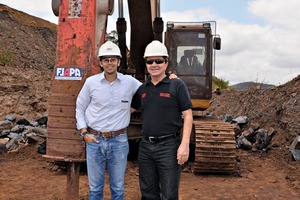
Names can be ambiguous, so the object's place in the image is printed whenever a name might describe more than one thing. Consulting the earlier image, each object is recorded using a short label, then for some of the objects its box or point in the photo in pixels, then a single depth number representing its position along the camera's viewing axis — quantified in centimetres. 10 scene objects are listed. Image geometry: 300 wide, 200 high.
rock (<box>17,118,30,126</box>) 1206
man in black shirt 383
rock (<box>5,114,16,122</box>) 1275
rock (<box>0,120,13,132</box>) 1162
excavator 430
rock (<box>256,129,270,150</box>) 1025
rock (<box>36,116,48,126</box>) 1203
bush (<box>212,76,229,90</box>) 2811
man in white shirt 402
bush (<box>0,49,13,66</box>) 1655
